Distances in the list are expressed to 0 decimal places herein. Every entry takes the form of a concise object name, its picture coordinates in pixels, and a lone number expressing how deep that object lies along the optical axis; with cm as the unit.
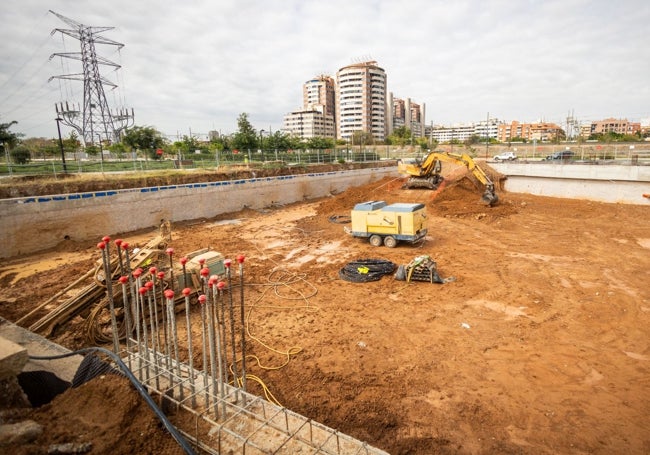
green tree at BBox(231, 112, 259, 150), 2936
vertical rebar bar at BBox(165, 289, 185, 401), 345
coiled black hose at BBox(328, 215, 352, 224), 1739
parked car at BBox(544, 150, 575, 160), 3197
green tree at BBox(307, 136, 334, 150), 4212
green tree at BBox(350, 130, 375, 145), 6977
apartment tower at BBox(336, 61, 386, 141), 10488
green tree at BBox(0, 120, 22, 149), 1938
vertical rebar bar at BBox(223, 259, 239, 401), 354
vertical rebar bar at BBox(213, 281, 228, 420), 324
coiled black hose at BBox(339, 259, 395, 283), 942
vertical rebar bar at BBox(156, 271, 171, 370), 382
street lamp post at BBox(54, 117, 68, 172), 1824
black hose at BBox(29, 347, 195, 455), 267
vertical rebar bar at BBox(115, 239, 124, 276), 411
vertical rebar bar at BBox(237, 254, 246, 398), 371
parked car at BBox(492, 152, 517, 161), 3776
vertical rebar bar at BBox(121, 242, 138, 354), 400
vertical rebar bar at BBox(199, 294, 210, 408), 321
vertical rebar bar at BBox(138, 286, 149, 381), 359
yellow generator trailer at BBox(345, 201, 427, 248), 1200
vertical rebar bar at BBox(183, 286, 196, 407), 328
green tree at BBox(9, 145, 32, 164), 2148
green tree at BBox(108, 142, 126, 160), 2760
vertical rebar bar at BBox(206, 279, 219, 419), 323
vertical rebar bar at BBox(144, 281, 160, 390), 361
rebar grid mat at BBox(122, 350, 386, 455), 291
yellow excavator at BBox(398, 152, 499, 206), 1864
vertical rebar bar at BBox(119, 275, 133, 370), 369
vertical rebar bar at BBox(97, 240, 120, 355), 391
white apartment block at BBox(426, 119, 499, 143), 16764
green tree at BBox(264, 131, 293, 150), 3259
